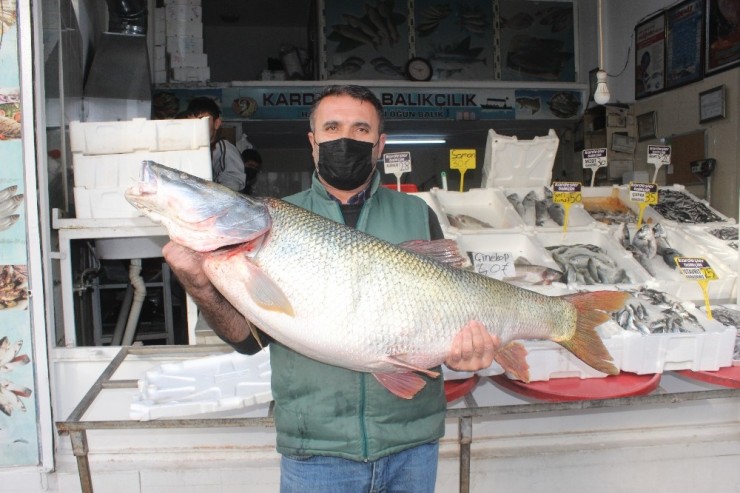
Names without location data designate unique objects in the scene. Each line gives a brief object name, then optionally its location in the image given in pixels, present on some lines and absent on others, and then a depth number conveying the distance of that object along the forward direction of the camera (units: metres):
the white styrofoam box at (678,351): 2.59
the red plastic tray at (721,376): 2.57
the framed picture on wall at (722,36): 5.62
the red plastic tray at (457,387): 2.53
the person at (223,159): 4.59
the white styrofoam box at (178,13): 6.80
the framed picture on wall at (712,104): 5.84
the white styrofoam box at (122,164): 3.18
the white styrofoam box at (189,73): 7.38
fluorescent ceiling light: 9.20
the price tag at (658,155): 3.91
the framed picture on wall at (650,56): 6.82
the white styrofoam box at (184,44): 7.08
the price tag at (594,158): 3.88
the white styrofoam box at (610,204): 3.95
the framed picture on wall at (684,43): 6.15
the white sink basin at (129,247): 3.55
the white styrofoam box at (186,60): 7.29
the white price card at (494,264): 3.31
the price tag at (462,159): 3.78
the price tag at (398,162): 3.60
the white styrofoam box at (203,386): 2.32
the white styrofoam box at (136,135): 3.17
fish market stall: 2.98
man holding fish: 1.79
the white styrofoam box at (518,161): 4.10
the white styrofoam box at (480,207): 3.77
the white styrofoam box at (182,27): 6.81
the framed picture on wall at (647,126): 6.97
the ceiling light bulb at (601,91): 4.21
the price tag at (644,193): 3.63
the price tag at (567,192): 3.47
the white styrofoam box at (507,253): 3.26
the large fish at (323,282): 1.55
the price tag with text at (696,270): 2.79
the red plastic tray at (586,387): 2.43
